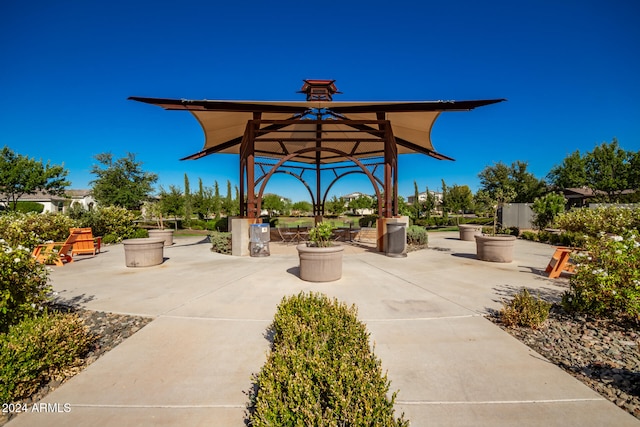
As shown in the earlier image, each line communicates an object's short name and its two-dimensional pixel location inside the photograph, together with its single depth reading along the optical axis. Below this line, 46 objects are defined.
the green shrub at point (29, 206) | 34.29
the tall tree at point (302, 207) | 82.22
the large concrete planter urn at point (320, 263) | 6.88
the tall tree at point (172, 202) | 23.22
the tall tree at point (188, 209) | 30.69
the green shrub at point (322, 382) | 1.82
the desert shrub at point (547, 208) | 16.95
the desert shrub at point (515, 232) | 17.70
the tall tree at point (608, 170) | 34.94
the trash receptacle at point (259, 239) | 10.52
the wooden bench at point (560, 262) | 7.30
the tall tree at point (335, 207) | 49.16
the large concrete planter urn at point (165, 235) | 14.24
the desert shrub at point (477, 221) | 30.36
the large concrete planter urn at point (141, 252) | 8.74
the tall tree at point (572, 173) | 37.91
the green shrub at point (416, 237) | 12.77
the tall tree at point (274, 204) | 59.25
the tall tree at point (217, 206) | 37.78
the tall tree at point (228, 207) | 40.12
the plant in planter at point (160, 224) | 14.30
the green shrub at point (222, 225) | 17.28
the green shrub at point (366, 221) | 22.23
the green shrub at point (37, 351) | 2.65
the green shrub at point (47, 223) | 11.54
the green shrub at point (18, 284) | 3.38
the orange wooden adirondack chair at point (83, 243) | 10.88
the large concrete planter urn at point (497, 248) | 9.09
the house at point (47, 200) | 42.38
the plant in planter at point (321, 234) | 7.26
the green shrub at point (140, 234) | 16.03
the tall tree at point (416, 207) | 33.79
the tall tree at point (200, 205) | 33.06
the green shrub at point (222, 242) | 11.42
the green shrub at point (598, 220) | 9.35
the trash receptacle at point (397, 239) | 10.33
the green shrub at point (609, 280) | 4.27
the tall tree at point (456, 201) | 32.22
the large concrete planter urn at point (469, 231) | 15.80
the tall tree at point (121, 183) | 25.72
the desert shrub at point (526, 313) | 4.25
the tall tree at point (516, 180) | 38.97
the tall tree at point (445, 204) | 33.35
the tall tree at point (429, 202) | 33.29
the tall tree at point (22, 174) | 24.08
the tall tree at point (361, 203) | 61.44
